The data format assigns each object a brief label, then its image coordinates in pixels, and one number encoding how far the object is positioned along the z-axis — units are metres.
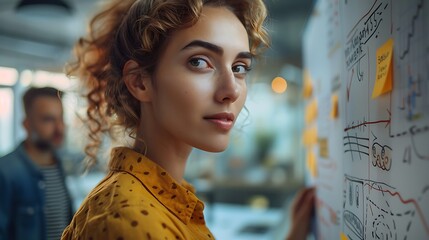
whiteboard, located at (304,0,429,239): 0.53
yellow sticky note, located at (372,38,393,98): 0.63
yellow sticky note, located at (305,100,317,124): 1.58
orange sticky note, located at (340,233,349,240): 0.97
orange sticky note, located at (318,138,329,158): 1.29
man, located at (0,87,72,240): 1.85
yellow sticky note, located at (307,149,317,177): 1.65
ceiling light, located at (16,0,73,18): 2.51
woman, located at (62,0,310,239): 0.83
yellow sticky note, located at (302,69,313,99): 1.72
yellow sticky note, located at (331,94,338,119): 1.08
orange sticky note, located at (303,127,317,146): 1.61
